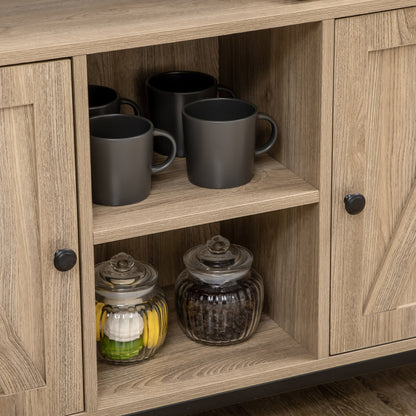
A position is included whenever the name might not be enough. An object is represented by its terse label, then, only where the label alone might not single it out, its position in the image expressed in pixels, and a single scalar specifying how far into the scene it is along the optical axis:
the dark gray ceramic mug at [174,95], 2.00
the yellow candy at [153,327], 2.00
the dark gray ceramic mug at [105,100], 1.96
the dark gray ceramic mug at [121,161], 1.87
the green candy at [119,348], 1.99
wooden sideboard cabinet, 1.78
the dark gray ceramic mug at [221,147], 1.91
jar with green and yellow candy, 1.98
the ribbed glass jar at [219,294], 2.03
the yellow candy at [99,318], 1.99
